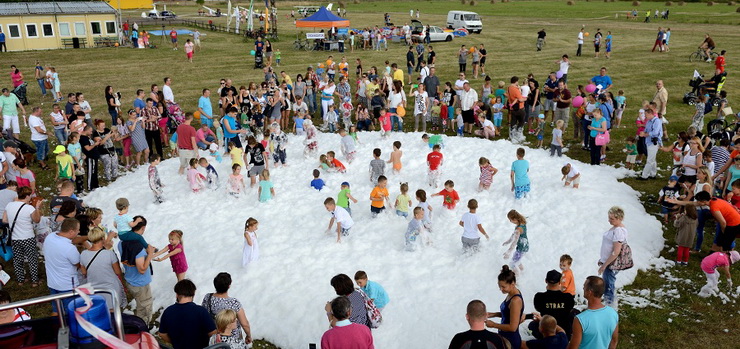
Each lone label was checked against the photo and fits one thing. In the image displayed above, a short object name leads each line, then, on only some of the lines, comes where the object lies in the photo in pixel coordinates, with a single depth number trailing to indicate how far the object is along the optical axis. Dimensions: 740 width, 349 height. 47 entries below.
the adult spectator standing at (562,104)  17.11
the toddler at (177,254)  9.50
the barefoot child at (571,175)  13.23
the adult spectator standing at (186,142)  14.80
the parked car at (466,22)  44.53
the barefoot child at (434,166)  14.13
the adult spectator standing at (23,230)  9.71
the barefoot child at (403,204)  12.40
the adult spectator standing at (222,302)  7.27
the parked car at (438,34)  39.81
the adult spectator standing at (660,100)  16.84
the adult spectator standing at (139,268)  8.54
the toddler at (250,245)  10.39
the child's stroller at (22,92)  23.55
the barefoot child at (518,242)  9.86
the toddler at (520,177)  12.99
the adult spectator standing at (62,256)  8.16
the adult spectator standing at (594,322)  6.28
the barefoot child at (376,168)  14.30
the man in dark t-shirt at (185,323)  6.68
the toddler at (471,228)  10.74
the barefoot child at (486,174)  13.56
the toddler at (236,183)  13.89
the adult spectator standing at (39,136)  15.79
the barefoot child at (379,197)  12.56
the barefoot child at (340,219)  11.60
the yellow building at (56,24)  39.66
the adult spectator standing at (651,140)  13.91
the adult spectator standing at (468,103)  17.38
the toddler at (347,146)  15.77
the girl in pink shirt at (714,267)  8.86
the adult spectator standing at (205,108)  17.16
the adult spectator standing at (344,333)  6.01
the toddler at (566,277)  8.23
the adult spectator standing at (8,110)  17.00
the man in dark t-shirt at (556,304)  7.21
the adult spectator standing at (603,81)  19.72
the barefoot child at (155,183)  13.55
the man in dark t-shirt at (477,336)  5.72
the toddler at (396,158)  14.84
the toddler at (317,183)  14.29
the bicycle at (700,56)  30.23
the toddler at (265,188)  13.72
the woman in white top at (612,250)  8.74
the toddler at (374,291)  8.35
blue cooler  4.66
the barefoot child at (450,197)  12.66
